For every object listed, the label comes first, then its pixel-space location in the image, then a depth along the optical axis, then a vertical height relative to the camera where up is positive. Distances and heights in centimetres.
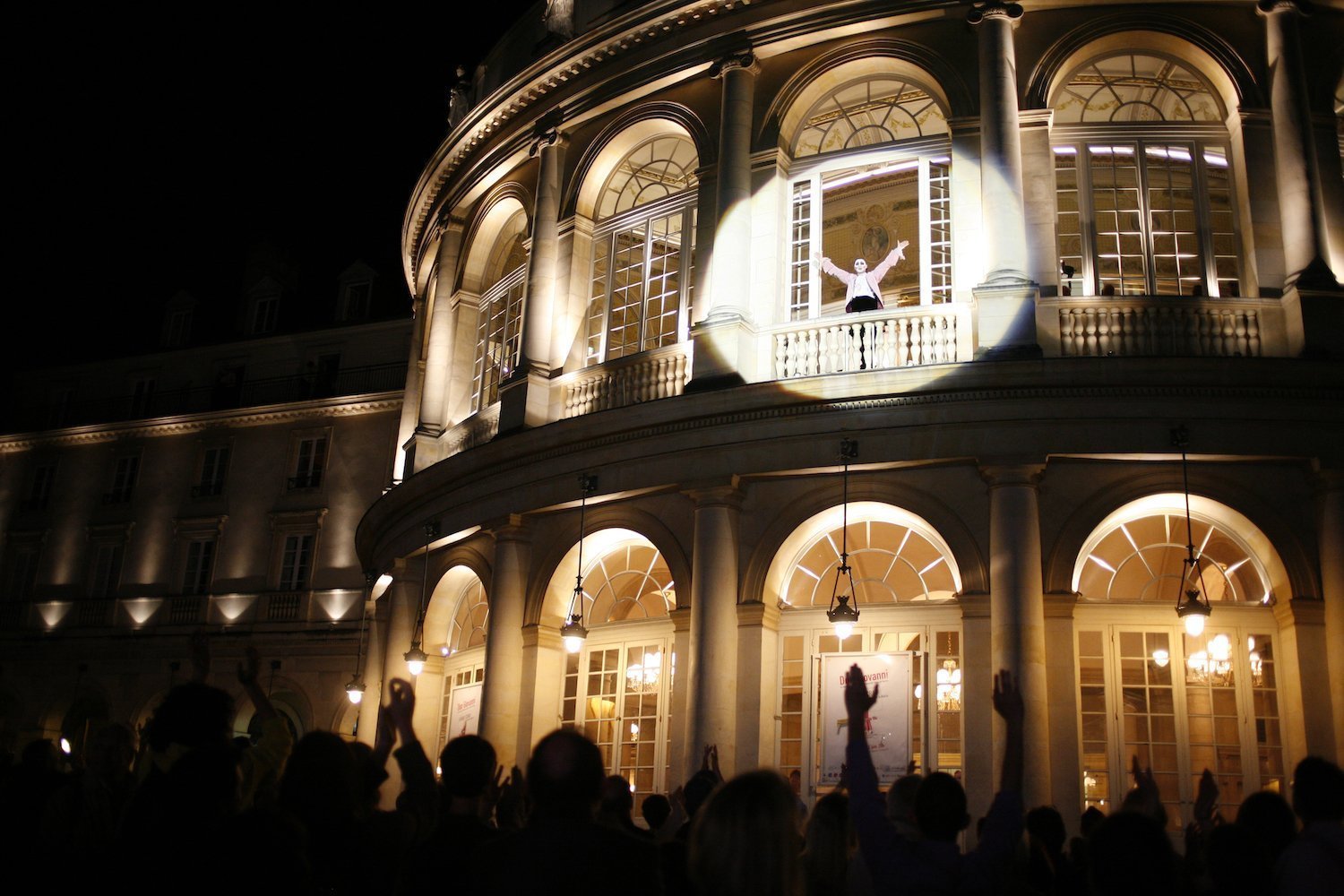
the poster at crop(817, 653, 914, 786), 1532 +68
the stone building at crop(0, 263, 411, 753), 3703 +683
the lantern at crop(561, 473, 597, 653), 1692 +178
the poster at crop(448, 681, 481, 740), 1980 +68
